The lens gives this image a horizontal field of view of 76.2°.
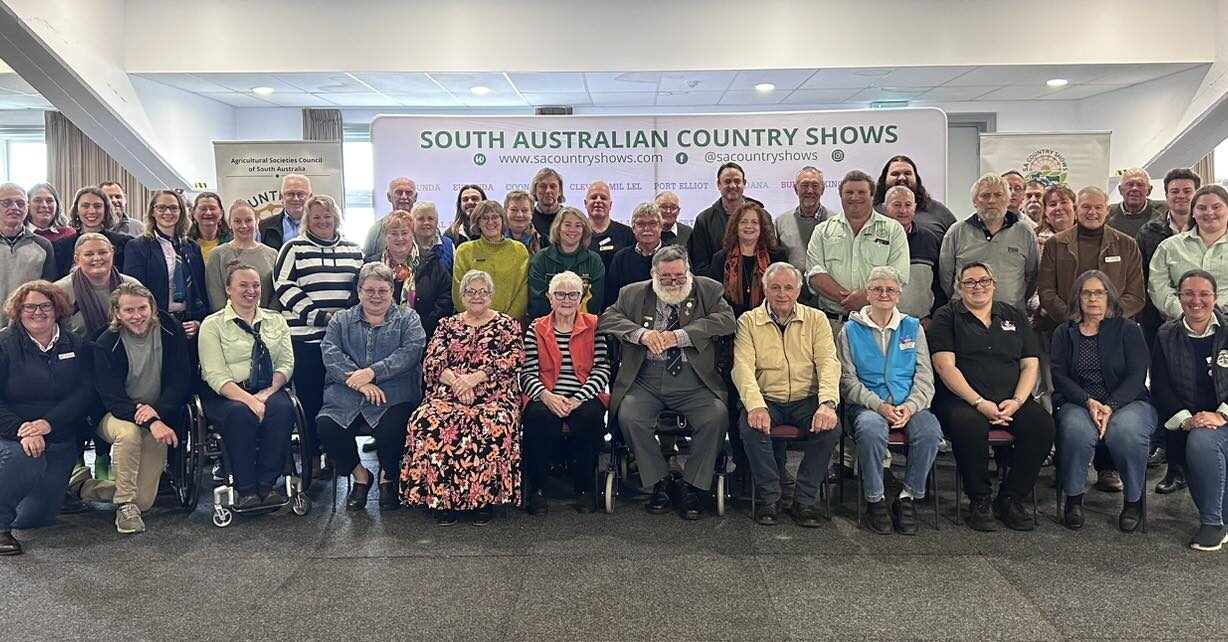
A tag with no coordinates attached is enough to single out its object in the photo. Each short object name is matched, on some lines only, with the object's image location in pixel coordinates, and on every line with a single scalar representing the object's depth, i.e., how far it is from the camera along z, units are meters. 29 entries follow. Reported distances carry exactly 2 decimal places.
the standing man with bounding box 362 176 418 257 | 4.72
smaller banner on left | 6.31
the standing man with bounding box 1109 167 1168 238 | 4.27
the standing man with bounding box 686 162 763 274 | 4.20
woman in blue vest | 3.20
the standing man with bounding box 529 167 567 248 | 4.32
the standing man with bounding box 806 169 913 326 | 3.64
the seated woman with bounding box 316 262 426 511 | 3.47
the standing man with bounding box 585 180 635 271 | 4.21
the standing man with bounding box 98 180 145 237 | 4.52
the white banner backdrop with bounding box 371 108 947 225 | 5.70
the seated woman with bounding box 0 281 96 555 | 3.15
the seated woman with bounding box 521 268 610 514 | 3.46
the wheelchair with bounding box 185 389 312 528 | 3.33
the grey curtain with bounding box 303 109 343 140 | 9.21
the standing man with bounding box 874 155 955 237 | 4.16
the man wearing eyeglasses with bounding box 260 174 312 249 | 4.46
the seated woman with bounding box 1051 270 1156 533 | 3.17
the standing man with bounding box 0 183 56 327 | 3.75
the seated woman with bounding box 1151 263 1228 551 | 3.04
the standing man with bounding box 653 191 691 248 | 4.41
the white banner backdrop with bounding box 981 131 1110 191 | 6.21
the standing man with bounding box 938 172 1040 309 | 3.72
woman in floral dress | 3.32
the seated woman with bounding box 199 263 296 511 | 3.36
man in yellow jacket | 3.27
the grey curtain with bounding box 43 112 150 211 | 9.14
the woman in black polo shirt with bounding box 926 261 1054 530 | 3.22
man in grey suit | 3.38
